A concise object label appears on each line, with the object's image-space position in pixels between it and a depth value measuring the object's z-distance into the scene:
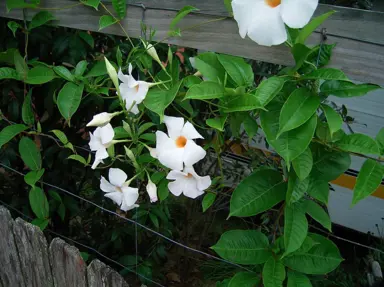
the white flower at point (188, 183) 1.10
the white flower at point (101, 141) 1.14
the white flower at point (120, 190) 1.21
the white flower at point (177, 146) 1.01
